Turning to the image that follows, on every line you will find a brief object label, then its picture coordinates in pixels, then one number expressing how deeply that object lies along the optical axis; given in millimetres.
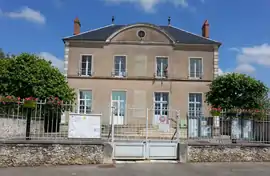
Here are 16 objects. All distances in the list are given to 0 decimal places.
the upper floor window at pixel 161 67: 16473
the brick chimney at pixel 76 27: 17532
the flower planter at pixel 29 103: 7103
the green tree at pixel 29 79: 12863
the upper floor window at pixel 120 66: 16411
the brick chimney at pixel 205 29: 17508
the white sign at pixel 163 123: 7602
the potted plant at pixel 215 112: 8165
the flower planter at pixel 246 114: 8384
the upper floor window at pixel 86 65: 16387
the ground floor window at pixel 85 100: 16140
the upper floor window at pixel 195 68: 16473
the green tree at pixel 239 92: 12789
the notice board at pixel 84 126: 7183
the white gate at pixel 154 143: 7245
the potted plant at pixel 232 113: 8379
